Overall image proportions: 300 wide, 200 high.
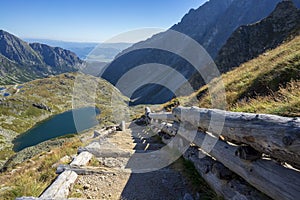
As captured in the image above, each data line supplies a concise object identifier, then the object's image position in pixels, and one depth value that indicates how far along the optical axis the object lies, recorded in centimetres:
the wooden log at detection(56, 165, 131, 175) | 669
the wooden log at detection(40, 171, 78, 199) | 494
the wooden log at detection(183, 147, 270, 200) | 371
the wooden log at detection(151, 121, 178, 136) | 974
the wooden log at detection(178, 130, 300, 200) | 290
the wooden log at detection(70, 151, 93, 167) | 701
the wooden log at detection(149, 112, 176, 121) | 1059
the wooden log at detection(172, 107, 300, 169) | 285
